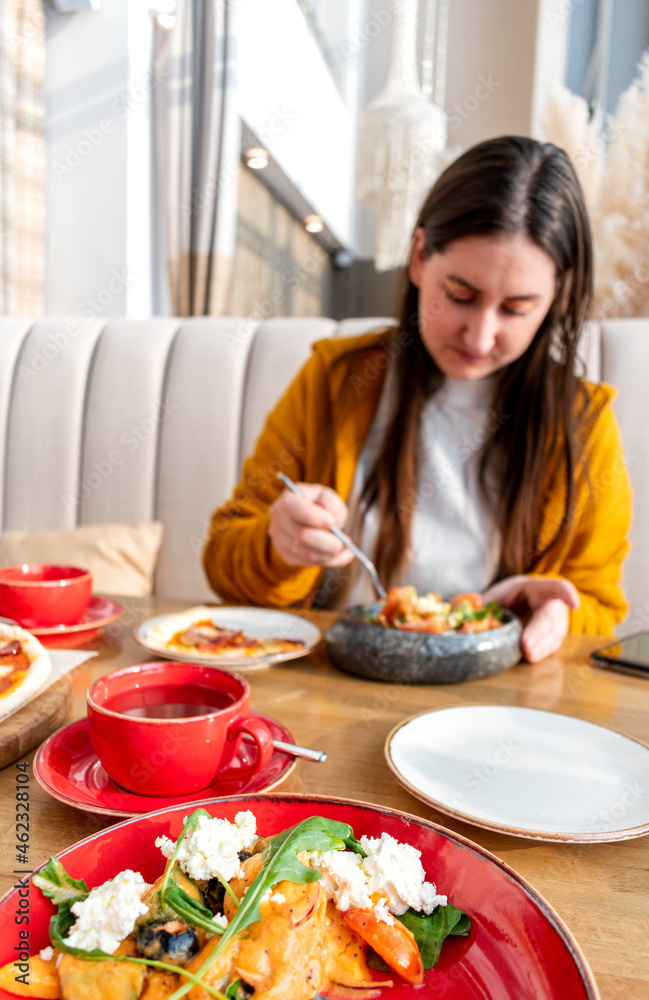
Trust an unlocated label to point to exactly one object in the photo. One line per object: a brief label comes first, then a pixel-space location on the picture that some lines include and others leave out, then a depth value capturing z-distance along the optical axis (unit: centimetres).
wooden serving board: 54
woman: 111
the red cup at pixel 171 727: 46
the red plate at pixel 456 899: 30
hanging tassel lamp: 403
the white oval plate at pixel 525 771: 47
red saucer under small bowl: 84
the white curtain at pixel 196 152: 321
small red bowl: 83
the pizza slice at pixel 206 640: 82
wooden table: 38
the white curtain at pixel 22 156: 278
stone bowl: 75
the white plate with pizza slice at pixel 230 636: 79
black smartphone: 82
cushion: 166
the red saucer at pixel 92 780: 46
